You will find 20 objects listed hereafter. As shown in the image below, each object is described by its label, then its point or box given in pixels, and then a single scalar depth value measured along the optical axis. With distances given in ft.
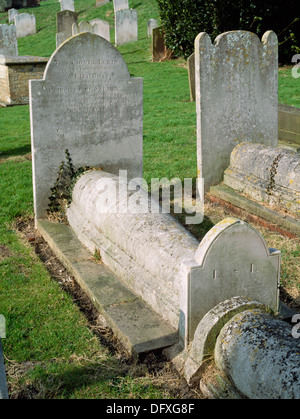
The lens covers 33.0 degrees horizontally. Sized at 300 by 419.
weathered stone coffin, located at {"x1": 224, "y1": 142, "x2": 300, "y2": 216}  20.08
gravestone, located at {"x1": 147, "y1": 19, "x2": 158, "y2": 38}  75.05
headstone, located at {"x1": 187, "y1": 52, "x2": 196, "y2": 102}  40.06
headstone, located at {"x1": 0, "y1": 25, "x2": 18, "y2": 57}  56.59
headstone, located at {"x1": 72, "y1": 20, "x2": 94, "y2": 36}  59.09
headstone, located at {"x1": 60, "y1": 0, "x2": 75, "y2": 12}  95.35
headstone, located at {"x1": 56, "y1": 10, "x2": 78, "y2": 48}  62.59
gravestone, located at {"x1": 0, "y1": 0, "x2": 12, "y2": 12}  107.96
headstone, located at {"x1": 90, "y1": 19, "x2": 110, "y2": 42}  70.59
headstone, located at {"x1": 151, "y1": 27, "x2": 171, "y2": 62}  62.59
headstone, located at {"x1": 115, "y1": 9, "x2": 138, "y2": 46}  72.33
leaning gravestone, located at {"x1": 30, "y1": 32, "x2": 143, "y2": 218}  19.58
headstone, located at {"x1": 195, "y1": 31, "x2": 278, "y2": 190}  22.36
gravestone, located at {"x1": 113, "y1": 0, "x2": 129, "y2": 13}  80.33
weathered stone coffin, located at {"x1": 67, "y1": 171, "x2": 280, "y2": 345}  11.48
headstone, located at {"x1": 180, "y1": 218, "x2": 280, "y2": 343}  11.35
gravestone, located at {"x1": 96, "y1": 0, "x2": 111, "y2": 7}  98.94
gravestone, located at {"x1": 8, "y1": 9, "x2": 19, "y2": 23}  97.70
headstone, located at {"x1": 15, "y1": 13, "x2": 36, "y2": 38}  89.04
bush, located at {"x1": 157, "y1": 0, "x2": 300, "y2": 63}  49.85
